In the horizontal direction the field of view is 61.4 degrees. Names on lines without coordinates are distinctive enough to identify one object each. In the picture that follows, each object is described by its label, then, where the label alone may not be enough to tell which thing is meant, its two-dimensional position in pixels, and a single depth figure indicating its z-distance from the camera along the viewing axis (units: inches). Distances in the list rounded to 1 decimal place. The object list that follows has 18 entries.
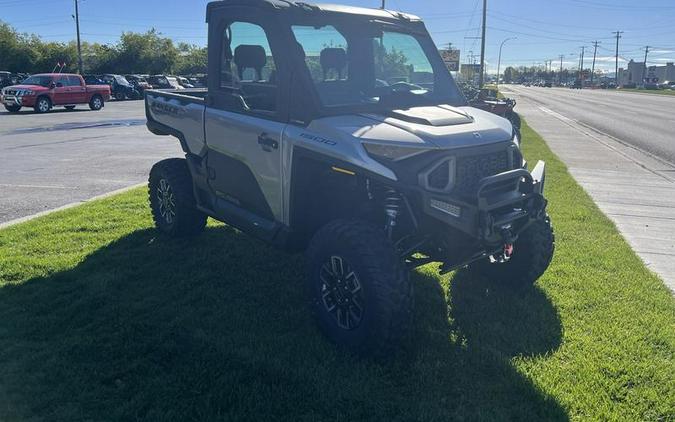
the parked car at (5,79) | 1570.1
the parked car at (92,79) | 1440.8
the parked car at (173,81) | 1836.2
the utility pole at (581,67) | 6239.2
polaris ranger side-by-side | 142.0
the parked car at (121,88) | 1619.1
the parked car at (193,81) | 2220.7
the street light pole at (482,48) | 1570.0
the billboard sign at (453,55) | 1584.6
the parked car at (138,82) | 1708.9
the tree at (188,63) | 3255.4
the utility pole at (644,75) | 4784.2
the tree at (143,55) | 2945.4
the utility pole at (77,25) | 2346.7
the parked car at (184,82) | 2069.4
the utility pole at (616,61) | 5145.7
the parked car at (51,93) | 997.8
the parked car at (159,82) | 1868.8
